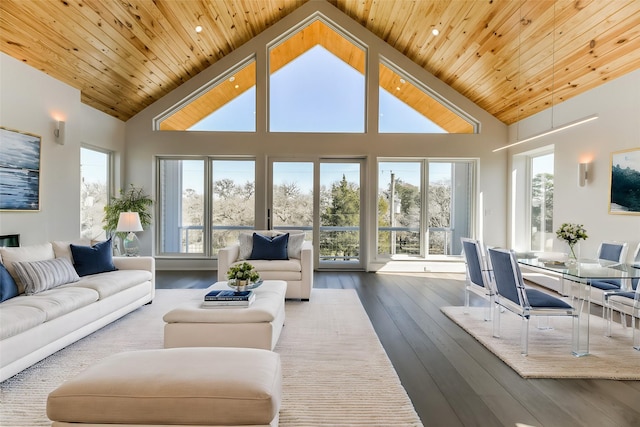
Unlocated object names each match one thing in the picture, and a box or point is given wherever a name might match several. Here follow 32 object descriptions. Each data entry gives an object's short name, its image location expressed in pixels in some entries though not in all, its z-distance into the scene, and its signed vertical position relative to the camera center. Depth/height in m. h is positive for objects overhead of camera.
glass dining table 2.92 -0.49
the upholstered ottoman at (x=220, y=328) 2.75 -0.91
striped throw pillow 3.10 -0.57
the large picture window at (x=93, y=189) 5.72 +0.44
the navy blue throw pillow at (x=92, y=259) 3.88 -0.52
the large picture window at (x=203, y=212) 6.95 +0.05
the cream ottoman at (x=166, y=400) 1.48 -0.80
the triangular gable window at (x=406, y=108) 6.82 +2.11
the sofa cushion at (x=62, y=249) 3.80 -0.39
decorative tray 3.22 -0.67
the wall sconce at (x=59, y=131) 4.69 +1.12
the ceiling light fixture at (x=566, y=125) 3.47 +0.96
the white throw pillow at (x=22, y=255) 3.12 -0.40
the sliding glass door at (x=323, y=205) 6.94 +0.20
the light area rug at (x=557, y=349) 2.64 -1.18
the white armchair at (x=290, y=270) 4.63 -0.76
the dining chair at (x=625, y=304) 3.14 -0.84
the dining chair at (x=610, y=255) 3.63 -0.46
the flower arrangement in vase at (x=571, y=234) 3.65 -0.19
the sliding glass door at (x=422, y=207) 6.92 +0.16
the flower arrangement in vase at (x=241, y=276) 3.21 -0.58
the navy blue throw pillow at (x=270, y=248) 4.98 -0.48
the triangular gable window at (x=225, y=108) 6.79 +2.09
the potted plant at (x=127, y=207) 6.07 +0.12
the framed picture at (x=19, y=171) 3.96 +0.51
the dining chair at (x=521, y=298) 2.95 -0.74
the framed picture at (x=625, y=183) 4.17 +0.41
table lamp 5.16 -0.15
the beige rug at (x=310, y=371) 2.07 -1.18
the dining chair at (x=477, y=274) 3.65 -0.65
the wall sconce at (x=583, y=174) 4.91 +0.59
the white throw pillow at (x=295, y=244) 5.03 -0.43
